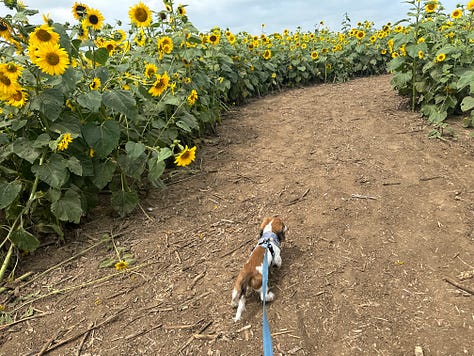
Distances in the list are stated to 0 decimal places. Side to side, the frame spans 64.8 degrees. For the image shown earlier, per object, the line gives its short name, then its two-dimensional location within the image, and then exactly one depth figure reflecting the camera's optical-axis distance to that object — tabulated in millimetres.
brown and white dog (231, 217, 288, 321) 2020
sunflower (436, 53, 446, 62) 4449
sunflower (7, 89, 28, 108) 2264
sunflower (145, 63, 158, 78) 3121
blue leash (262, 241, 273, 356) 1398
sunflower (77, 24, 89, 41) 2877
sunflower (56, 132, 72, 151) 2297
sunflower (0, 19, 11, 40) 2402
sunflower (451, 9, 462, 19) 5157
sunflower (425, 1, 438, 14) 4641
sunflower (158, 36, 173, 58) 3703
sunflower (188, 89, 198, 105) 3404
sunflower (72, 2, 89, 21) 2781
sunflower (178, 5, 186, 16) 4073
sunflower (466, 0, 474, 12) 4259
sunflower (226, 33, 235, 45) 5879
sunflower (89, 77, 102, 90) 2611
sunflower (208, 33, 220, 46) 4750
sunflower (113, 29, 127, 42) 3640
